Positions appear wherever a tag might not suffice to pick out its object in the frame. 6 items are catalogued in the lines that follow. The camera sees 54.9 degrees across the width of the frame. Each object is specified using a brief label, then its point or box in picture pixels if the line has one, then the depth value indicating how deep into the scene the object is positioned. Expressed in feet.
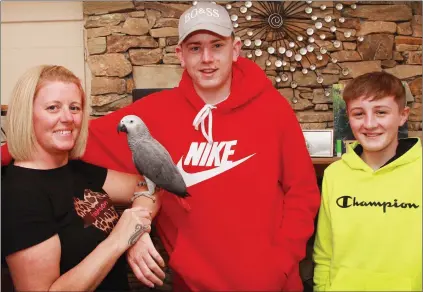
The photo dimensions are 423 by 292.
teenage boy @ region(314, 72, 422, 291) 4.32
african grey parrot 4.02
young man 4.56
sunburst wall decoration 8.60
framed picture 7.97
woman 3.88
